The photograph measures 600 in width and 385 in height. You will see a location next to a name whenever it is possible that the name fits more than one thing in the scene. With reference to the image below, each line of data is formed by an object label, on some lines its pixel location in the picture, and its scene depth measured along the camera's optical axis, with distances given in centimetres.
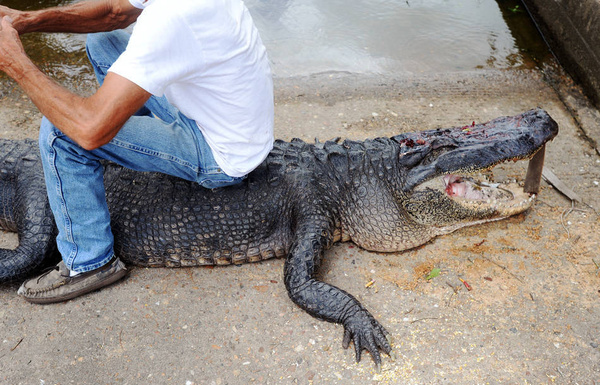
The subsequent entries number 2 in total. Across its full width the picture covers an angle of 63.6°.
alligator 295
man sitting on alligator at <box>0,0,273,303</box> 197
